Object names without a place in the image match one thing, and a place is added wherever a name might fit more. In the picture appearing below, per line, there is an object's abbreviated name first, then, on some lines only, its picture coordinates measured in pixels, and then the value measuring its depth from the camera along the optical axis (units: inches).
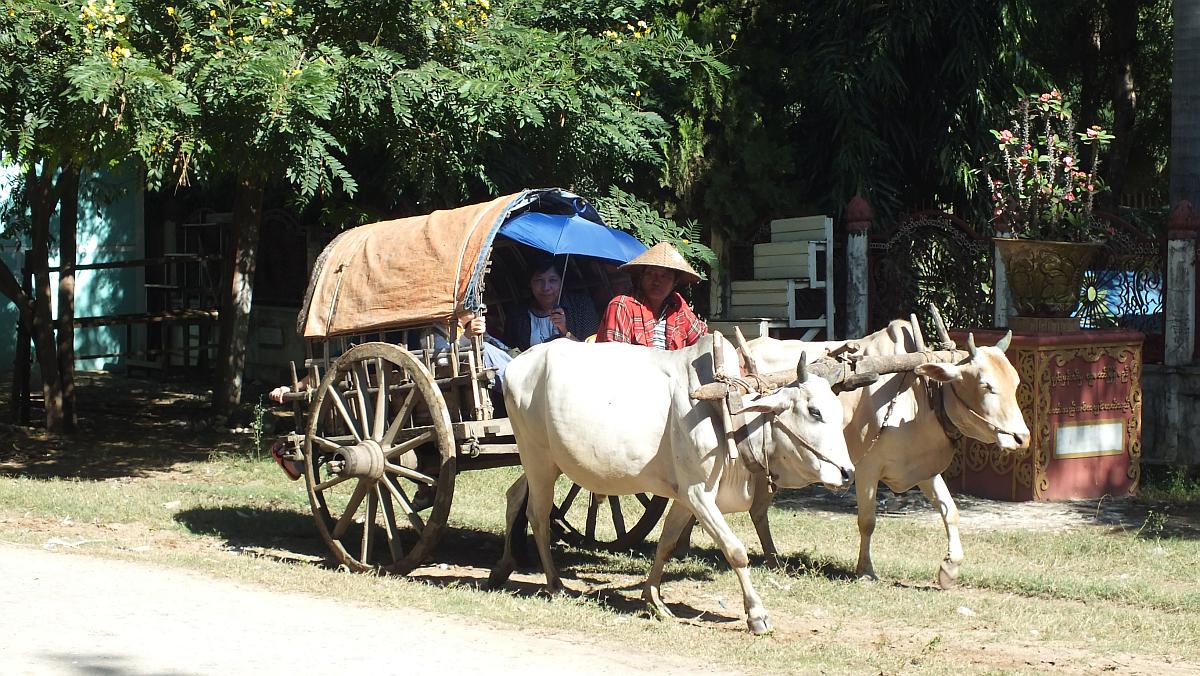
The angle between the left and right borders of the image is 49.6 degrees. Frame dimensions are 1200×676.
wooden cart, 302.2
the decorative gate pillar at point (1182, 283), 443.8
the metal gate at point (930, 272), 485.1
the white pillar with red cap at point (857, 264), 491.8
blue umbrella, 328.8
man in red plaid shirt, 316.5
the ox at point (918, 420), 295.3
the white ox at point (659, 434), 254.7
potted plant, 408.8
